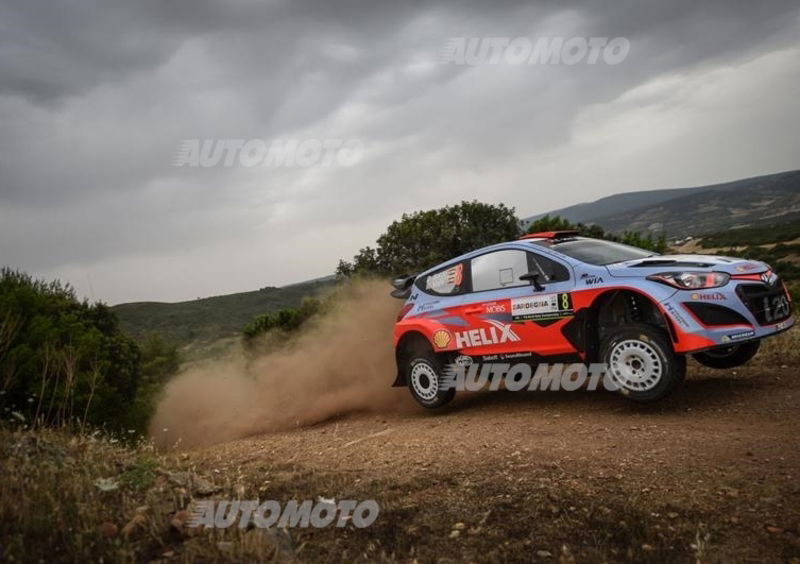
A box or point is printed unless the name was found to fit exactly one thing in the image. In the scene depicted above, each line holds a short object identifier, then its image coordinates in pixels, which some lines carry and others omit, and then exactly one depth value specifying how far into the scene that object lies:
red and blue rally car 5.96
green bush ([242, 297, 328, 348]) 28.55
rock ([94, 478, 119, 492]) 4.09
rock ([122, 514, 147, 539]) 3.54
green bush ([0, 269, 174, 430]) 11.18
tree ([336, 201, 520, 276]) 23.66
